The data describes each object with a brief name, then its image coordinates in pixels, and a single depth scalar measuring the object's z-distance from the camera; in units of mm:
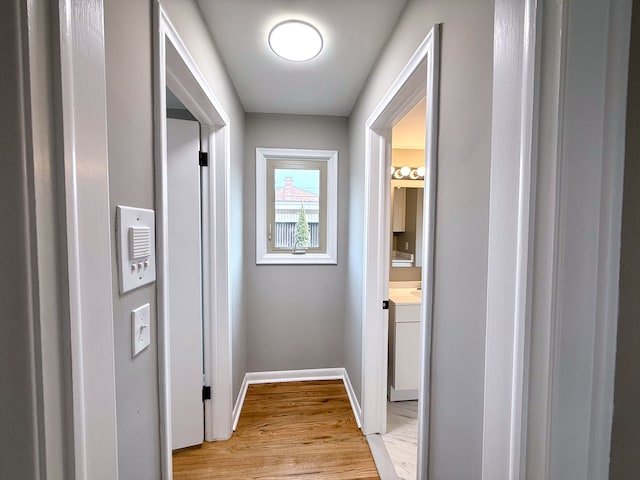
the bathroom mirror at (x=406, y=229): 2627
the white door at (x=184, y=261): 1493
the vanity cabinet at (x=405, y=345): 2016
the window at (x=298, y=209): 2328
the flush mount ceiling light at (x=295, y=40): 1303
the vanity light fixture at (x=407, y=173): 2619
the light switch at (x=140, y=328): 699
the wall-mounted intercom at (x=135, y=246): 645
